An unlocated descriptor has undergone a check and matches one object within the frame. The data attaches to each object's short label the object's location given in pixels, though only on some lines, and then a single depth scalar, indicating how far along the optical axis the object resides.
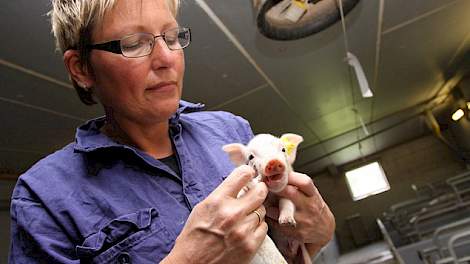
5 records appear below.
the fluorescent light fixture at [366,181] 11.49
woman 0.72
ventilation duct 2.50
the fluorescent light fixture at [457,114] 7.78
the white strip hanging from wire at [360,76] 2.36
